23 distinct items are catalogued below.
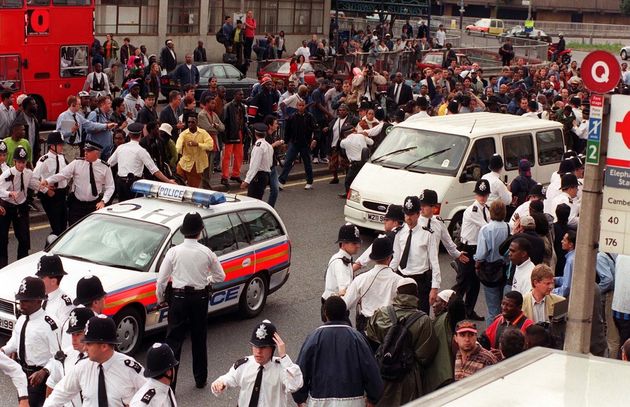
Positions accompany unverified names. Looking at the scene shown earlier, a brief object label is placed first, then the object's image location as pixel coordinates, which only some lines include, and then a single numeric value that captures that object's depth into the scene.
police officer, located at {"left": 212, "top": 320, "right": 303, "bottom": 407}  8.36
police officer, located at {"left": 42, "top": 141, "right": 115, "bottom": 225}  15.27
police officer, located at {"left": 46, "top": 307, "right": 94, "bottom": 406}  8.48
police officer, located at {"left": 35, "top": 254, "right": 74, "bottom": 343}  9.59
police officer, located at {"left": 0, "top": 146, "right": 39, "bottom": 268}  14.91
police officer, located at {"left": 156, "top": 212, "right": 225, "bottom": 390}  11.25
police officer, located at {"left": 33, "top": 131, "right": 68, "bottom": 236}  15.62
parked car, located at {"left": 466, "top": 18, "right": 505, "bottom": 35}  79.00
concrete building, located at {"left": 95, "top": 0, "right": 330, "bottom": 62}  41.78
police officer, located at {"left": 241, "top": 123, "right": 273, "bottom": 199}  18.00
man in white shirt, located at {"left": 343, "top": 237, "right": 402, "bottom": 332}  10.51
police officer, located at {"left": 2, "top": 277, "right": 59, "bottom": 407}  9.02
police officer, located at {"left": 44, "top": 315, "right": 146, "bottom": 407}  7.98
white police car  12.05
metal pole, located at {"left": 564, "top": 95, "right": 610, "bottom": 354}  9.12
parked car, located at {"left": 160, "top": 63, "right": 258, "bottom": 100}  32.31
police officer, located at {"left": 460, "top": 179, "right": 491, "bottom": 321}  13.98
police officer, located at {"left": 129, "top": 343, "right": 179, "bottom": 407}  7.82
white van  17.58
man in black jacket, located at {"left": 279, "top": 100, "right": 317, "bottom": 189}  21.34
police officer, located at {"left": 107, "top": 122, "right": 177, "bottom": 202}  16.30
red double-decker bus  26.27
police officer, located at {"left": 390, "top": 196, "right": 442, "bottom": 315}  12.45
